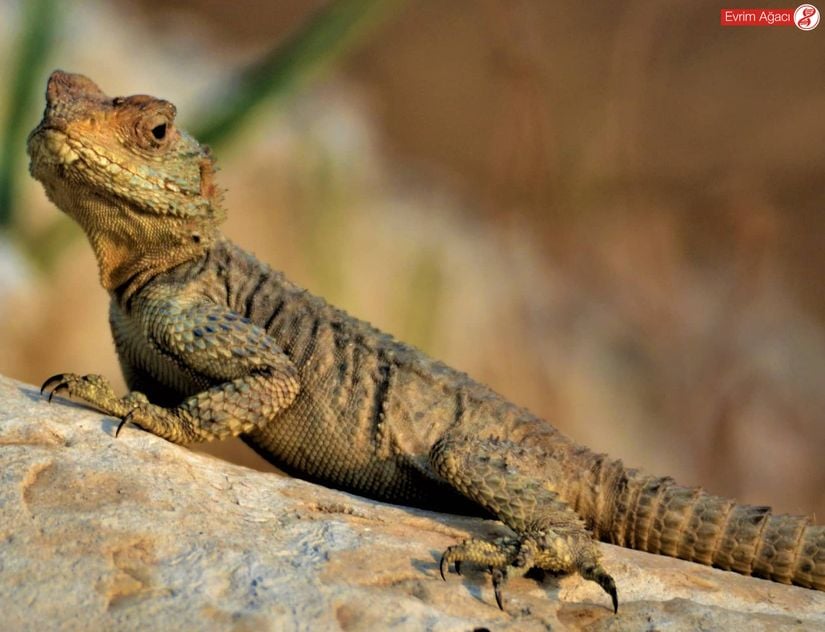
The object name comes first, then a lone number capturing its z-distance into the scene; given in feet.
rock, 20.72
